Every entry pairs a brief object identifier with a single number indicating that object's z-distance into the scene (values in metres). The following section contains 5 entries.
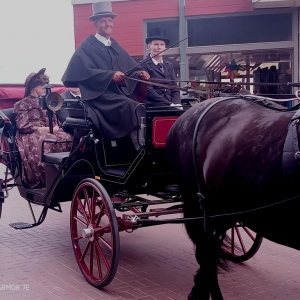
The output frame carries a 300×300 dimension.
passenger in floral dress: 6.02
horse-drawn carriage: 4.52
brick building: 12.00
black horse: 3.07
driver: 4.99
